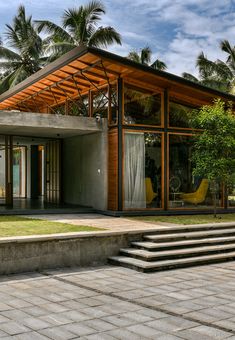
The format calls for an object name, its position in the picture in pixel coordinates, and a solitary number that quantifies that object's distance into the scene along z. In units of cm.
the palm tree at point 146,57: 3350
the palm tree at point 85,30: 2989
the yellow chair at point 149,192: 1428
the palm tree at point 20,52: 3158
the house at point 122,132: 1355
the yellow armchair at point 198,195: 1477
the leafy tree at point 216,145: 1328
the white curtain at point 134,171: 1395
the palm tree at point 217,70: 3606
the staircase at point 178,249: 869
